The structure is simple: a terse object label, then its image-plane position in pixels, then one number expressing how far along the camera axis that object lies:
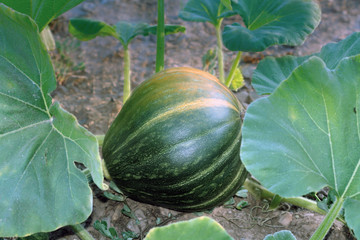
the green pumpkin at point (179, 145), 1.51
